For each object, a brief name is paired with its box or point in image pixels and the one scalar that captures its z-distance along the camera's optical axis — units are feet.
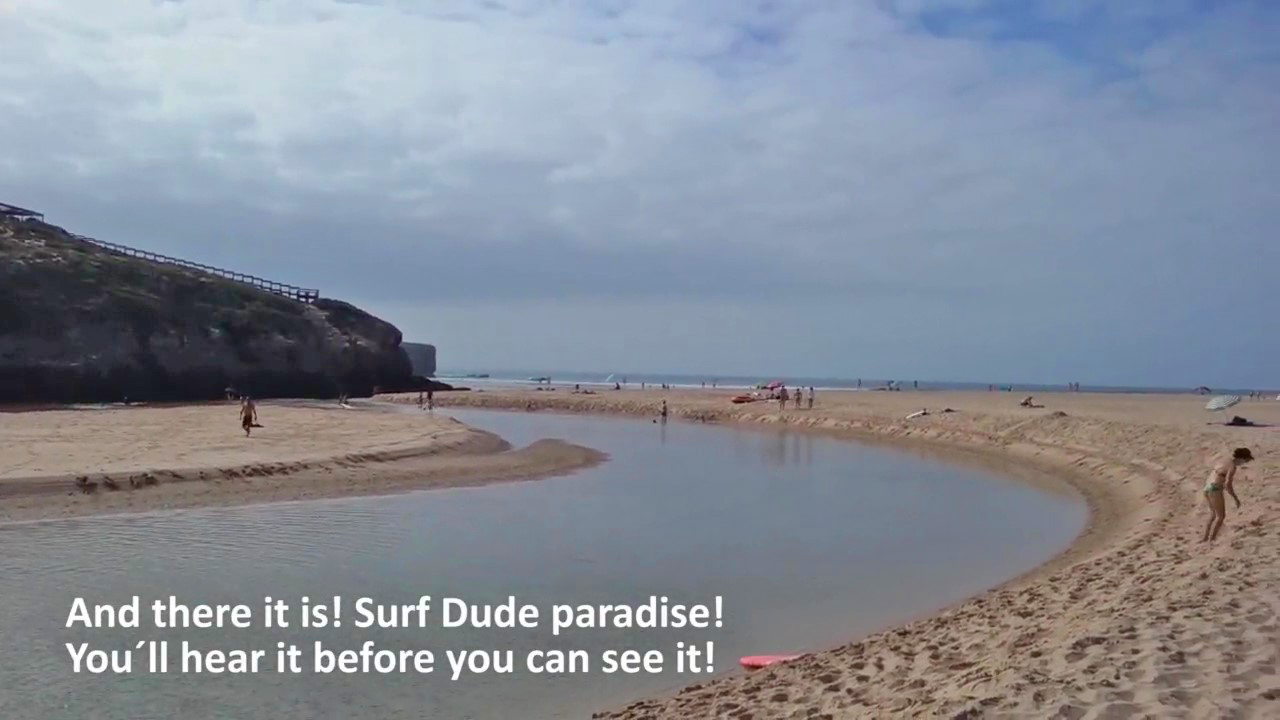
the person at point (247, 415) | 89.97
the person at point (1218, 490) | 42.80
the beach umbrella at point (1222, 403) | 112.57
